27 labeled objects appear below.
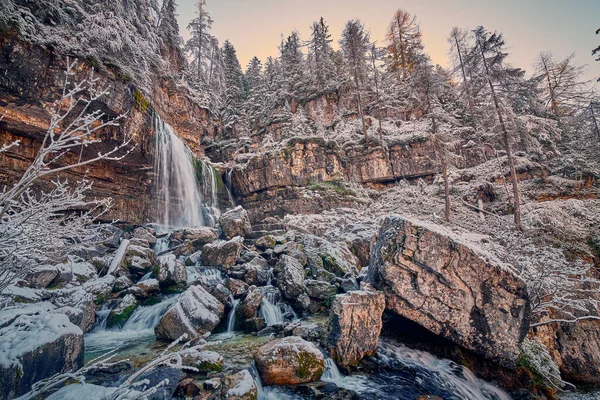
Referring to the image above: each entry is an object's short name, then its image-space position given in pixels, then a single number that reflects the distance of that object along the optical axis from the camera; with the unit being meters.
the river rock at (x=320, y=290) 8.81
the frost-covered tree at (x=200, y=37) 29.61
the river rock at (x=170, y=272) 8.70
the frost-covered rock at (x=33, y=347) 3.00
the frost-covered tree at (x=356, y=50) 26.27
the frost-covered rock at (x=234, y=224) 14.36
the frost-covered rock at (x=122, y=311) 7.23
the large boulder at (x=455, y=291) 5.57
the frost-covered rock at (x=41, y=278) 7.27
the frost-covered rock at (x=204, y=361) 5.10
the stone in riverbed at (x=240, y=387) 4.12
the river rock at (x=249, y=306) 7.51
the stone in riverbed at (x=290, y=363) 4.91
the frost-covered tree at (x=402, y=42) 30.09
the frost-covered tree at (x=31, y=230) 2.21
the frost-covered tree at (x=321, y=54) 28.16
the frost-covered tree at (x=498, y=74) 13.88
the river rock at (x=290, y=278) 8.58
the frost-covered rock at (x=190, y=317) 6.40
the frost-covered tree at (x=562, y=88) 19.42
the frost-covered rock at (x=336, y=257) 10.57
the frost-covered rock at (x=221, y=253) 10.64
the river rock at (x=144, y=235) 12.92
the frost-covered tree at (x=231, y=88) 26.73
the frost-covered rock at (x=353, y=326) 5.56
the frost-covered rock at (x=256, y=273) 9.56
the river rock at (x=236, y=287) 8.51
